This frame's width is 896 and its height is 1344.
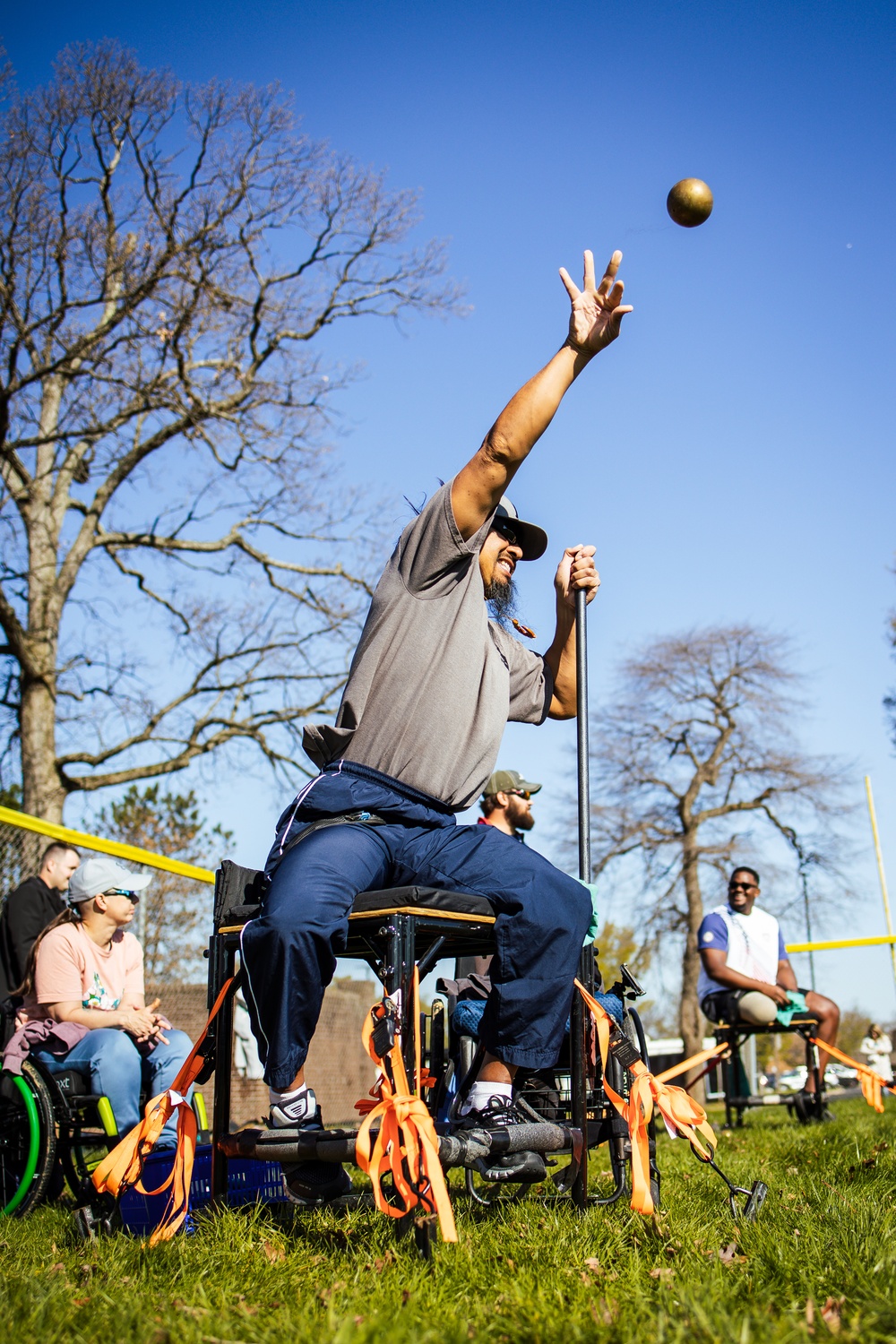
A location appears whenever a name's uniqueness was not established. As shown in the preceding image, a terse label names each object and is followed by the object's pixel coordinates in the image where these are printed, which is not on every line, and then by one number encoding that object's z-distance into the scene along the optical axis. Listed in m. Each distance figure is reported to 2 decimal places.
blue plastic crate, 3.52
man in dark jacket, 6.19
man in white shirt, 8.28
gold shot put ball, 4.35
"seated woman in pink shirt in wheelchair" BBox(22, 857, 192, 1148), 4.68
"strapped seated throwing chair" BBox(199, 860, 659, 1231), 2.69
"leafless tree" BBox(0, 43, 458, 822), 13.94
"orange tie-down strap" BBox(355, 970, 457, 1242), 2.39
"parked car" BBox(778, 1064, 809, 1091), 29.19
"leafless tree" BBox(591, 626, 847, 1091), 26.62
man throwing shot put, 2.77
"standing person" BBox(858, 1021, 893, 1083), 25.12
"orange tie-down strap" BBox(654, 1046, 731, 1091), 4.03
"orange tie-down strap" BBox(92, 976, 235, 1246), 2.96
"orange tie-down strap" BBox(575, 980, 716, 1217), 2.91
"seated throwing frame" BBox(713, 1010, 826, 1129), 8.27
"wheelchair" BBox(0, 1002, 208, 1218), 4.31
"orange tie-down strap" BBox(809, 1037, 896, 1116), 4.87
